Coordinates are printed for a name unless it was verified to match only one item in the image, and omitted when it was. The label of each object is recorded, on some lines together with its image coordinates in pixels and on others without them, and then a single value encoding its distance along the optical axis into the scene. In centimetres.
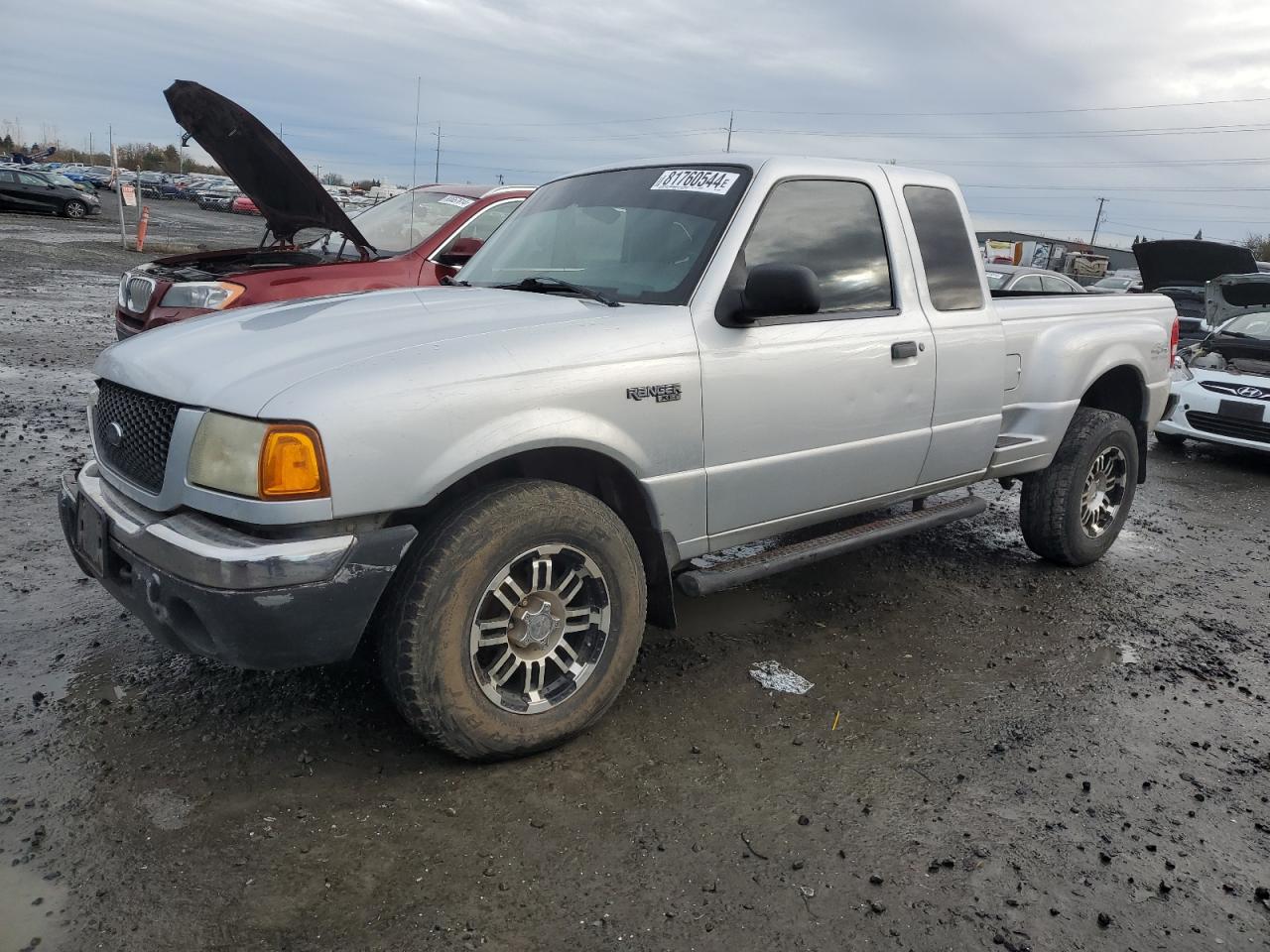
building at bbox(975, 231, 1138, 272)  5678
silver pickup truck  258
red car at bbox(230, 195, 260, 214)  4931
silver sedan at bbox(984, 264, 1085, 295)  1243
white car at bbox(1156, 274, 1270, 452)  857
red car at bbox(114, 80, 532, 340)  608
